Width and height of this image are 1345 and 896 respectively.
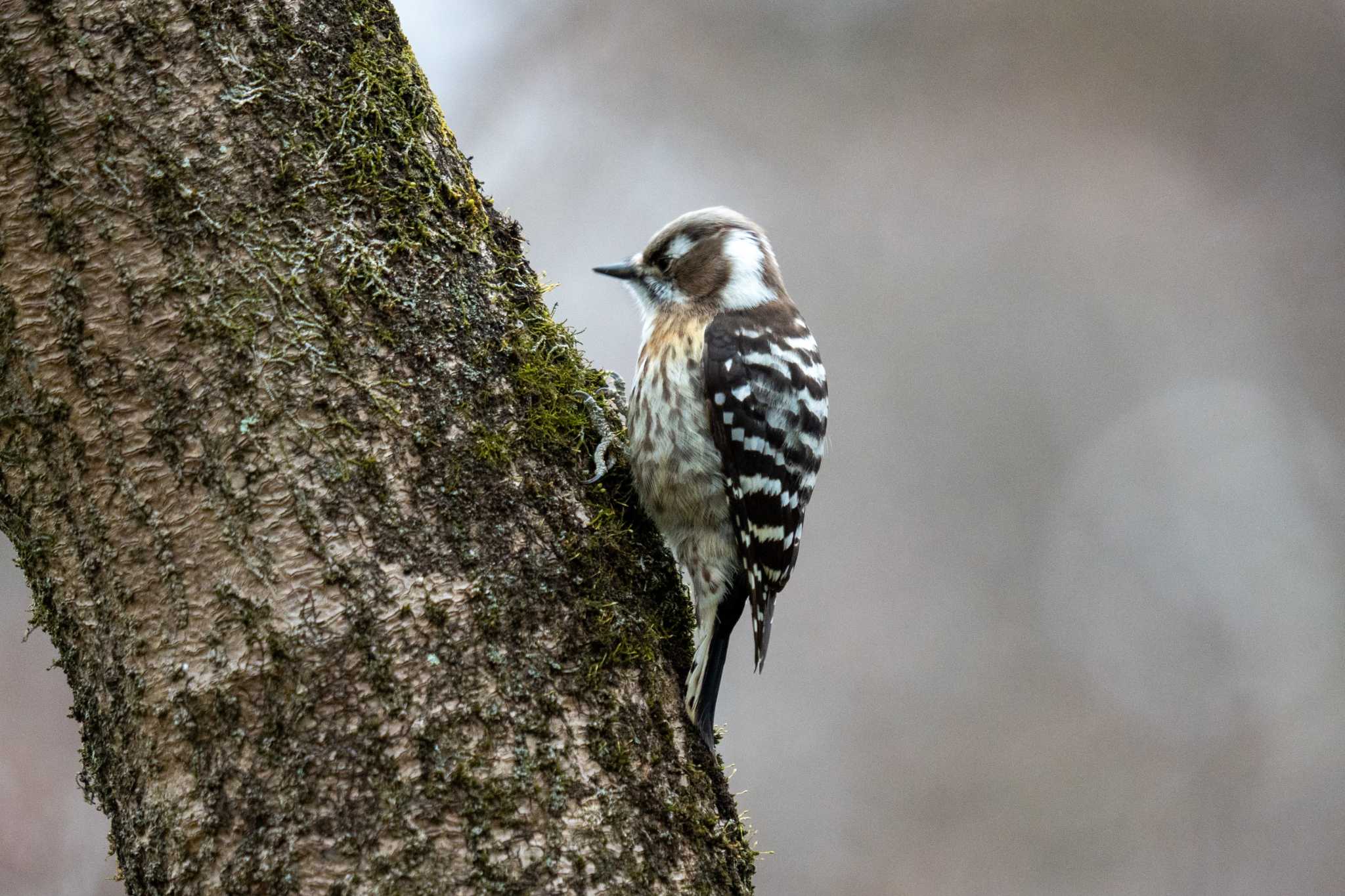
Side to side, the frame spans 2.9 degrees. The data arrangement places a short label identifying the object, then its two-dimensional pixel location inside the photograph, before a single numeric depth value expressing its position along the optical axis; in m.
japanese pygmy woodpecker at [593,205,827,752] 6.88
